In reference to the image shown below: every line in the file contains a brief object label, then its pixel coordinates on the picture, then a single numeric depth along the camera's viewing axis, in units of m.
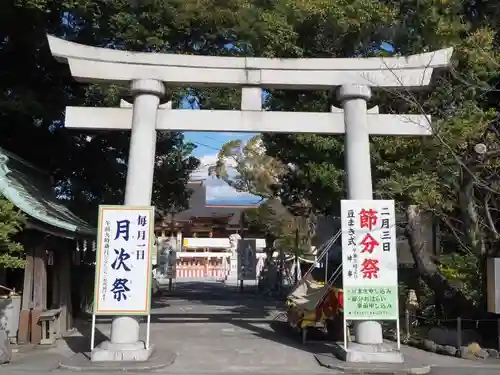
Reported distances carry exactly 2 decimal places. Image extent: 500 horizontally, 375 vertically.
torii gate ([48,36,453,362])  10.24
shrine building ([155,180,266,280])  38.91
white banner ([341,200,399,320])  9.75
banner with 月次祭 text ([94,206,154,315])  9.55
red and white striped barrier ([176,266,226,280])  38.62
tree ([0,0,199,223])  13.69
